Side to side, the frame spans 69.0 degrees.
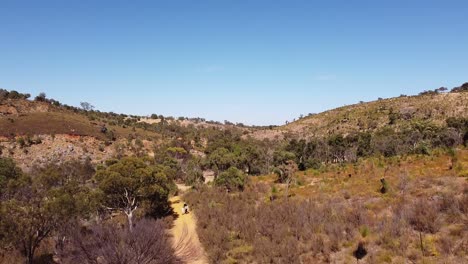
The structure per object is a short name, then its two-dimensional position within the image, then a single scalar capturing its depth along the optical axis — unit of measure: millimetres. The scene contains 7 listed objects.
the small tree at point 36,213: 15672
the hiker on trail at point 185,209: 26609
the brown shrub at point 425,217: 11945
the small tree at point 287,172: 26894
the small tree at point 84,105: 137750
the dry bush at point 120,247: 12945
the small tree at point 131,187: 22891
